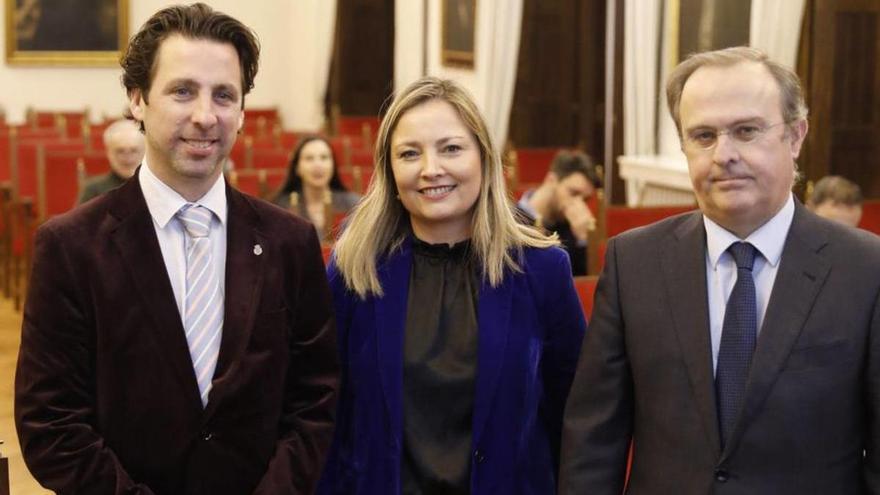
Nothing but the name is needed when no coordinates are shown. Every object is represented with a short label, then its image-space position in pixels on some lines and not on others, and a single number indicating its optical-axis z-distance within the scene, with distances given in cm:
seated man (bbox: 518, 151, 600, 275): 715
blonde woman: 267
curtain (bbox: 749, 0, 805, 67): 834
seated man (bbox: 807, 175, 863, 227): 630
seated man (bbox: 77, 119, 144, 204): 781
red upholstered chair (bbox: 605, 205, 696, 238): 688
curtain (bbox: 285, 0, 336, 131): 1662
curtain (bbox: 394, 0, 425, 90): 1426
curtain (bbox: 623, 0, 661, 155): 1009
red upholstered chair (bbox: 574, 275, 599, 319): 432
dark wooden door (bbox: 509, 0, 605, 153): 1156
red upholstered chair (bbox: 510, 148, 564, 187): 1096
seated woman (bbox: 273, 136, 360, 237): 766
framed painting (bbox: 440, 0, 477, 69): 1262
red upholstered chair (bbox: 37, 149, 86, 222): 985
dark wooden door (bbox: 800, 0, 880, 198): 844
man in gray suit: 228
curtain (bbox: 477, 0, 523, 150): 1170
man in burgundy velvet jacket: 243
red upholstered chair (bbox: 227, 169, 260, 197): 877
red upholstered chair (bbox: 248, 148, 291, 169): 1080
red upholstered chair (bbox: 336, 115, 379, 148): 1502
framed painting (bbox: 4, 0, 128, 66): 1681
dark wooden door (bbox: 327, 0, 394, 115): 1641
